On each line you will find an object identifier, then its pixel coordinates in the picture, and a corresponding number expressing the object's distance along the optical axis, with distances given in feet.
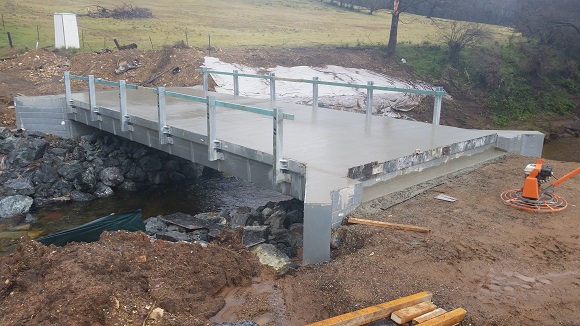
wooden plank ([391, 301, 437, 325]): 13.20
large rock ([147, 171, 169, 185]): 42.55
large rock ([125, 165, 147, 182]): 41.88
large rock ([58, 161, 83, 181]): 38.88
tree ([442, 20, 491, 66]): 92.38
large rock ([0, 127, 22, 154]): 40.24
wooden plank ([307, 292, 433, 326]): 12.90
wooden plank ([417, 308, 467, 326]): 12.85
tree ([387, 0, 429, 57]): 86.84
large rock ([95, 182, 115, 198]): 39.08
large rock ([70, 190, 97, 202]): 37.73
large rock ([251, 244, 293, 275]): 18.62
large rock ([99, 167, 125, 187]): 40.19
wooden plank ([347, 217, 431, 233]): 19.19
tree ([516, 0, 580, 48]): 97.50
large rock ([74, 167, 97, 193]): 38.65
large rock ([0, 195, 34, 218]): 33.99
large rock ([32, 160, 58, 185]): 37.73
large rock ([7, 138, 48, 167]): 39.17
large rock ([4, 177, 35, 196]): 36.29
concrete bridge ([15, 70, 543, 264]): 20.68
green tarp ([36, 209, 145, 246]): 22.89
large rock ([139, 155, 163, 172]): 42.54
